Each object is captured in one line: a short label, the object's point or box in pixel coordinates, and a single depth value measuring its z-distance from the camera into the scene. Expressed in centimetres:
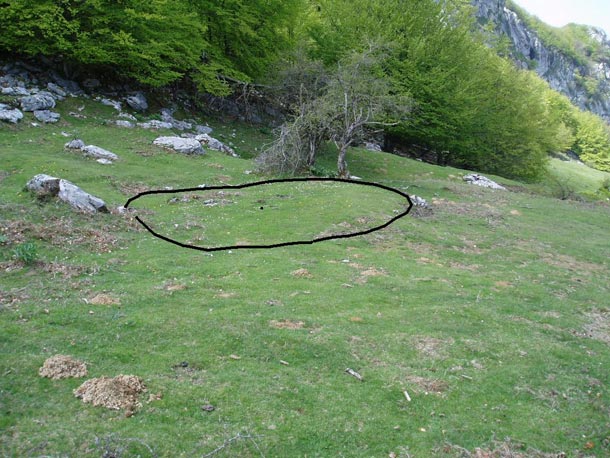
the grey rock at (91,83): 3306
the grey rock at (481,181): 3556
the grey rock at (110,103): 3142
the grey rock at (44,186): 1484
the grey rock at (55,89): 2968
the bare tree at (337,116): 2520
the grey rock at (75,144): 2342
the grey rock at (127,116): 3034
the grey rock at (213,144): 3010
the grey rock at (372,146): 4619
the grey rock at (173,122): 3293
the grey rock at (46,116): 2627
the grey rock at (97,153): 2324
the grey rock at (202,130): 3358
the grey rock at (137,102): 3325
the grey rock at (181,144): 2678
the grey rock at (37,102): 2653
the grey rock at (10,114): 2448
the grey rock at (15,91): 2682
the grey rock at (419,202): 2197
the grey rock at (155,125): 2988
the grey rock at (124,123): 2892
